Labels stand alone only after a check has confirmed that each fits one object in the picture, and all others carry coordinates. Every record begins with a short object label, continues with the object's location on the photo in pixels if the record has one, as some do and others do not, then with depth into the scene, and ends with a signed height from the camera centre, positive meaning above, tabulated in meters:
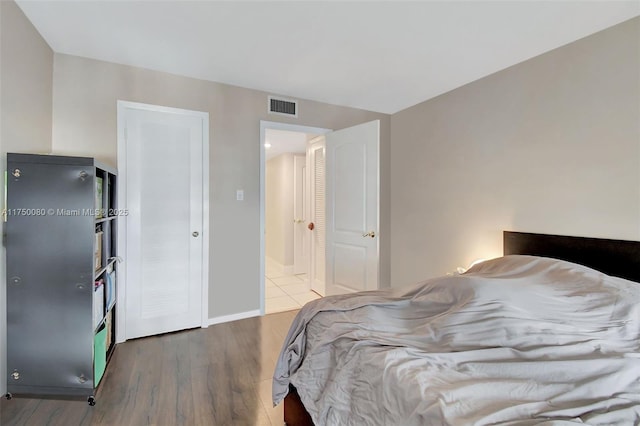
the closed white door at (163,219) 2.55 -0.07
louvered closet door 3.92 -0.03
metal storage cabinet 1.67 -0.38
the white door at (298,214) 5.14 -0.05
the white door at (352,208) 2.96 +0.04
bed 0.80 -0.51
